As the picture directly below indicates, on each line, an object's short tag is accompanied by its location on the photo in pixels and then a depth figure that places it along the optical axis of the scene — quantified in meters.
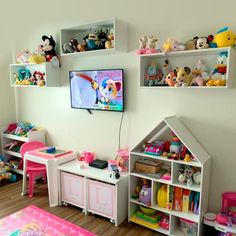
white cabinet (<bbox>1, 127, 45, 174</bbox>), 3.43
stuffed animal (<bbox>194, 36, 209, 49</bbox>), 2.00
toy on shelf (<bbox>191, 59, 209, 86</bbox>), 2.08
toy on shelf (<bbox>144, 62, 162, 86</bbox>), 2.35
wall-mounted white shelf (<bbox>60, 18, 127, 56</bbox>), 2.46
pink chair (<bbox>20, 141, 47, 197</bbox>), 3.02
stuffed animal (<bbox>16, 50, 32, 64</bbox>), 3.32
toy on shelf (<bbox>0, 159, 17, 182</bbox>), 3.39
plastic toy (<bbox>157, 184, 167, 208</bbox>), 2.29
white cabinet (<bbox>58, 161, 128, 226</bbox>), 2.44
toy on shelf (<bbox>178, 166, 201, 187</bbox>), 2.15
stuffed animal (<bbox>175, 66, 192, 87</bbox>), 2.12
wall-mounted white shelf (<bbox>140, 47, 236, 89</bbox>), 1.93
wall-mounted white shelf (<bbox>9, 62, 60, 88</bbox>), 3.09
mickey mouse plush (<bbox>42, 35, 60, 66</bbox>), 3.10
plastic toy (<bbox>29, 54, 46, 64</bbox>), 3.06
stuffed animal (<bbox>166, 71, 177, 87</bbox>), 2.18
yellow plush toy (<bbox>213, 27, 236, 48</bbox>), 1.88
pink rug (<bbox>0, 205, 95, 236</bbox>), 2.31
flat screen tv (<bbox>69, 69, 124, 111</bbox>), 2.66
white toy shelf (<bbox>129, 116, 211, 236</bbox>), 2.09
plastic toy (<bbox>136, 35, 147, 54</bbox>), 2.29
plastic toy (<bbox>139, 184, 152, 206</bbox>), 2.35
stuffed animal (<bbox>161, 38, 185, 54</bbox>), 2.09
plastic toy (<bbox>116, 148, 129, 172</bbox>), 2.64
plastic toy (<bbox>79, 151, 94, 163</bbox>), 2.93
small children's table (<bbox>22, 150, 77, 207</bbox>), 2.83
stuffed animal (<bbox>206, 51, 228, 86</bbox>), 1.95
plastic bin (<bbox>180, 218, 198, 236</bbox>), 2.16
